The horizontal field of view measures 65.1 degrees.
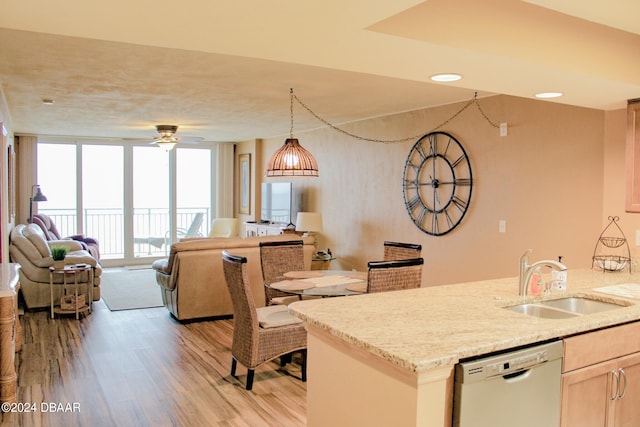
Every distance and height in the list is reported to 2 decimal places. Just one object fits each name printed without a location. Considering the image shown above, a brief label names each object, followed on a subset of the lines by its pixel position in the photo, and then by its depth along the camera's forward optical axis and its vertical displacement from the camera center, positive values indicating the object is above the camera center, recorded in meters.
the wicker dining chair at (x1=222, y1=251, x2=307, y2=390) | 3.59 -1.01
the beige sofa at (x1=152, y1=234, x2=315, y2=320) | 5.32 -0.88
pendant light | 4.64 +0.31
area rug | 6.28 -1.37
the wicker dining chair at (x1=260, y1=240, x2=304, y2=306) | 4.55 -0.62
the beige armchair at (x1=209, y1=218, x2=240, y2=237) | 9.90 -0.65
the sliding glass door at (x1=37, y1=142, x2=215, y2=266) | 9.30 +0.00
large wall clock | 5.15 +0.14
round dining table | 3.74 -0.71
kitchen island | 1.66 -0.53
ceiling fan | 7.40 +0.85
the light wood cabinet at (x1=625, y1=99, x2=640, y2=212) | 3.09 +0.25
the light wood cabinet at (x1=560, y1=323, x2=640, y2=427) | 2.08 -0.80
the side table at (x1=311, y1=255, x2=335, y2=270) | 6.91 -0.96
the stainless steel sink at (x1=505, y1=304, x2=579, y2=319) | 2.61 -0.61
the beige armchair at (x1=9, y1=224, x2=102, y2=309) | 5.76 -0.82
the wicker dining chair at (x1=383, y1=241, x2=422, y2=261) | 4.41 -0.50
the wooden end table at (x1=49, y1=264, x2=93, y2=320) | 5.58 -1.07
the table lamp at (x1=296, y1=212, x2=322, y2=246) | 7.06 -0.38
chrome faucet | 2.62 -0.39
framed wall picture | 10.06 +0.22
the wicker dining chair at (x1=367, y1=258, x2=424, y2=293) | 3.52 -0.57
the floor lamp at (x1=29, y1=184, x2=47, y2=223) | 8.11 -0.08
